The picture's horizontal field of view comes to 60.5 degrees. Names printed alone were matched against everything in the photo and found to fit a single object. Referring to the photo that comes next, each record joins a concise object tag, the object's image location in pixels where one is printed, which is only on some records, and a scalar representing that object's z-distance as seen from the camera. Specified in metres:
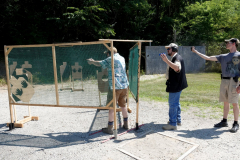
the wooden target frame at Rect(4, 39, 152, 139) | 4.19
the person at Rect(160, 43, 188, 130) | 4.58
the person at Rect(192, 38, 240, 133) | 4.49
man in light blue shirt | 4.33
